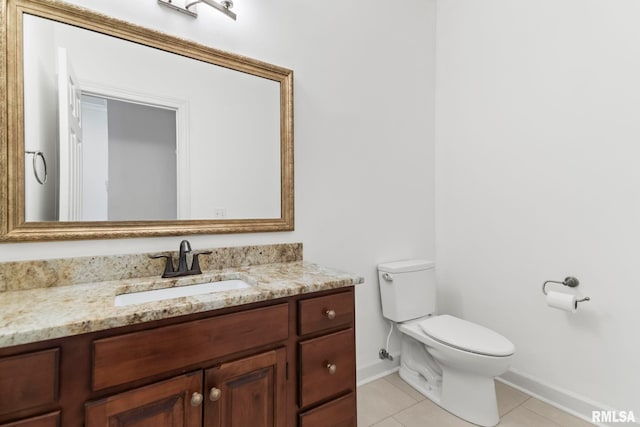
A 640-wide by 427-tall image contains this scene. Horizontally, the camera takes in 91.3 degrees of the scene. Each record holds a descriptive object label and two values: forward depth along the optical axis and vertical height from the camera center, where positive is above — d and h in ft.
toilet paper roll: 5.31 -1.56
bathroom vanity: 2.44 -1.38
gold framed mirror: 3.65 +1.11
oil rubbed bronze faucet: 4.27 -0.74
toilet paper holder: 5.47 -1.28
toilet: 5.19 -2.36
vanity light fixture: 4.48 +3.01
